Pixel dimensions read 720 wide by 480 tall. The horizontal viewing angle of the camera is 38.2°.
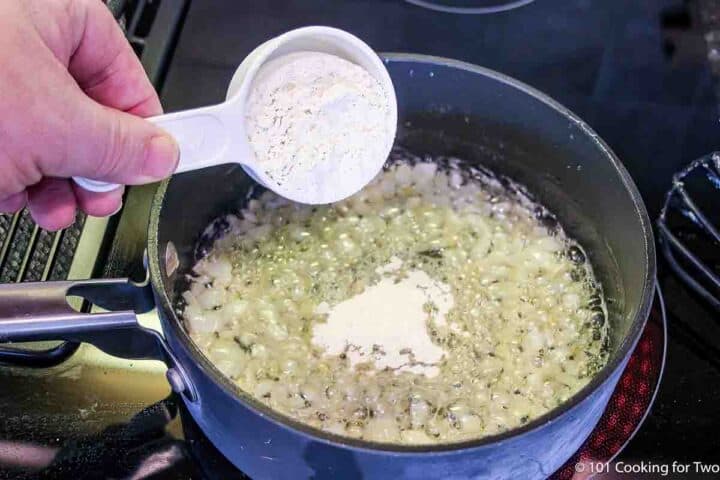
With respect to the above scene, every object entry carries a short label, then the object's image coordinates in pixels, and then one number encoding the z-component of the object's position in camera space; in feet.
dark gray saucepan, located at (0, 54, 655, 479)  0.94
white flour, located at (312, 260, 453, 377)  1.19
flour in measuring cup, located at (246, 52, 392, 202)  1.13
